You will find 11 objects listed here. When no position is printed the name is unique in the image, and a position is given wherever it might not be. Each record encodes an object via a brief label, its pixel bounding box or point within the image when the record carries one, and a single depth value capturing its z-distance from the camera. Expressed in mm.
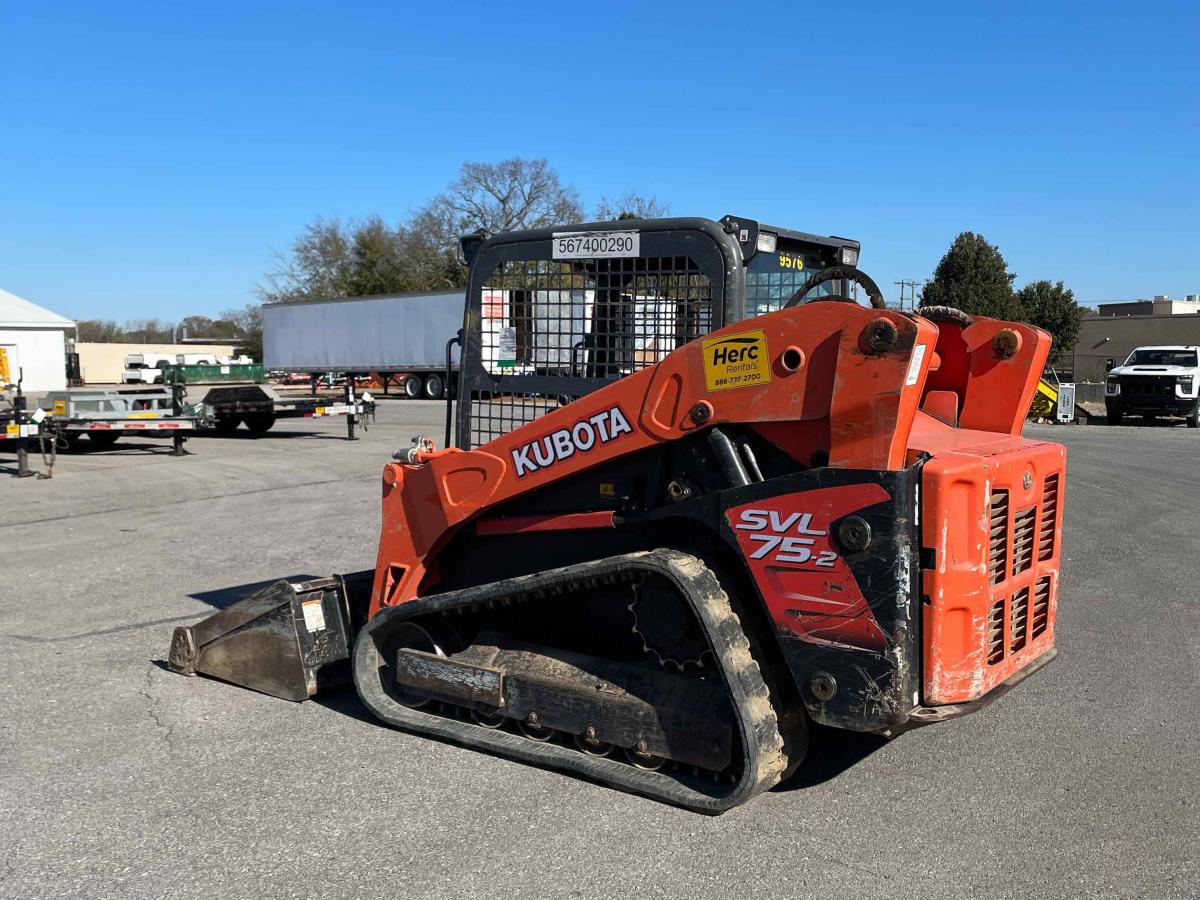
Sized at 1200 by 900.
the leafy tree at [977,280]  37406
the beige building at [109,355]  63625
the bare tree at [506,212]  53894
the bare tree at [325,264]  57781
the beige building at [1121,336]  53344
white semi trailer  35406
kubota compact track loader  3479
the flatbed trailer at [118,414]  15102
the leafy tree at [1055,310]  44094
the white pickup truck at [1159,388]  22312
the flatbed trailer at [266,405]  18531
